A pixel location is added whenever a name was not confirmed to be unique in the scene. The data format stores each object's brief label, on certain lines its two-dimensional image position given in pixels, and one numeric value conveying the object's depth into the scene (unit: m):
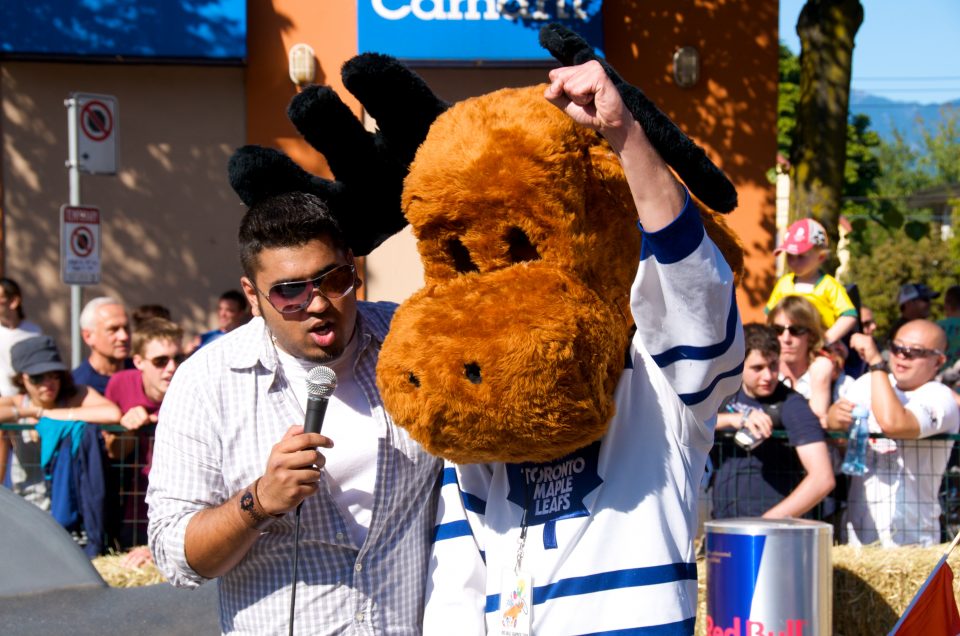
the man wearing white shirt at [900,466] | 5.49
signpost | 7.83
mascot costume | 2.27
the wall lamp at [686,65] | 11.26
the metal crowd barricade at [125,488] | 5.93
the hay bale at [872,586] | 5.11
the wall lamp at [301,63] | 11.03
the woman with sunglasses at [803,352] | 6.11
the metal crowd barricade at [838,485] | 5.46
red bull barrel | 4.02
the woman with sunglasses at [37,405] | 6.12
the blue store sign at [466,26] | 10.88
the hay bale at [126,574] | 5.14
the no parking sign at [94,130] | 7.82
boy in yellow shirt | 7.43
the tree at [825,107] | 9.06
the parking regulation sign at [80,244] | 7.88
